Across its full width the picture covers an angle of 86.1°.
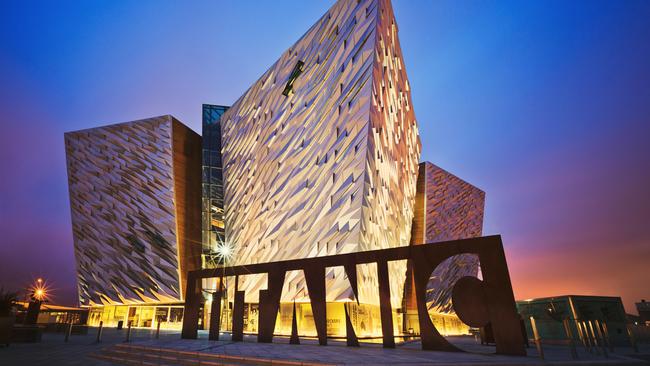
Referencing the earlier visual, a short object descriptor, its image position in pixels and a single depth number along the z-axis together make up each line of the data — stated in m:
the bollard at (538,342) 7.19
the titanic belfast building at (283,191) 17.31
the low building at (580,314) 13.45
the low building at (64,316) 20.75
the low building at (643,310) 30.05
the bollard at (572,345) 7.62
